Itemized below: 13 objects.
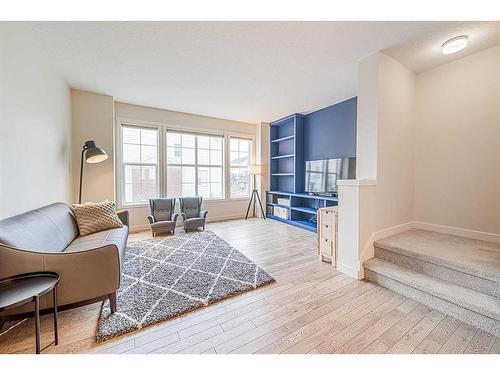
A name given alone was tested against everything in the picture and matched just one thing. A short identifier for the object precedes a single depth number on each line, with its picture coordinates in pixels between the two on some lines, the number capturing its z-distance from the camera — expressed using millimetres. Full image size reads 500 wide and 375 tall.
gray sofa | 1322
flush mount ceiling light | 2016
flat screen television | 3561
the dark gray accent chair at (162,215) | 3579
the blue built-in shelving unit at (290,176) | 4492
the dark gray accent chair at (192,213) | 3895
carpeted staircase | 1519
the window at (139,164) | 4023
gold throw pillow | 2410
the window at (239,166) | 5207
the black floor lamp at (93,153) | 2820
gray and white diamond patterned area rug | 1562
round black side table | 1101
